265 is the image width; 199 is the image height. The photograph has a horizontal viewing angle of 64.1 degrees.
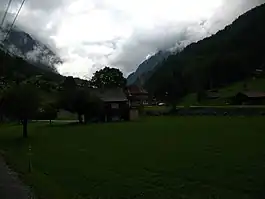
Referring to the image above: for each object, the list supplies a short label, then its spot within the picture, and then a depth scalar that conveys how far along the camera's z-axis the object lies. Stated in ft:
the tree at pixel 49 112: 127.03
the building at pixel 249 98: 175.01
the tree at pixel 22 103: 73.31
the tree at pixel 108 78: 218.34
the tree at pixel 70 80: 122.43
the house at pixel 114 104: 125.28
